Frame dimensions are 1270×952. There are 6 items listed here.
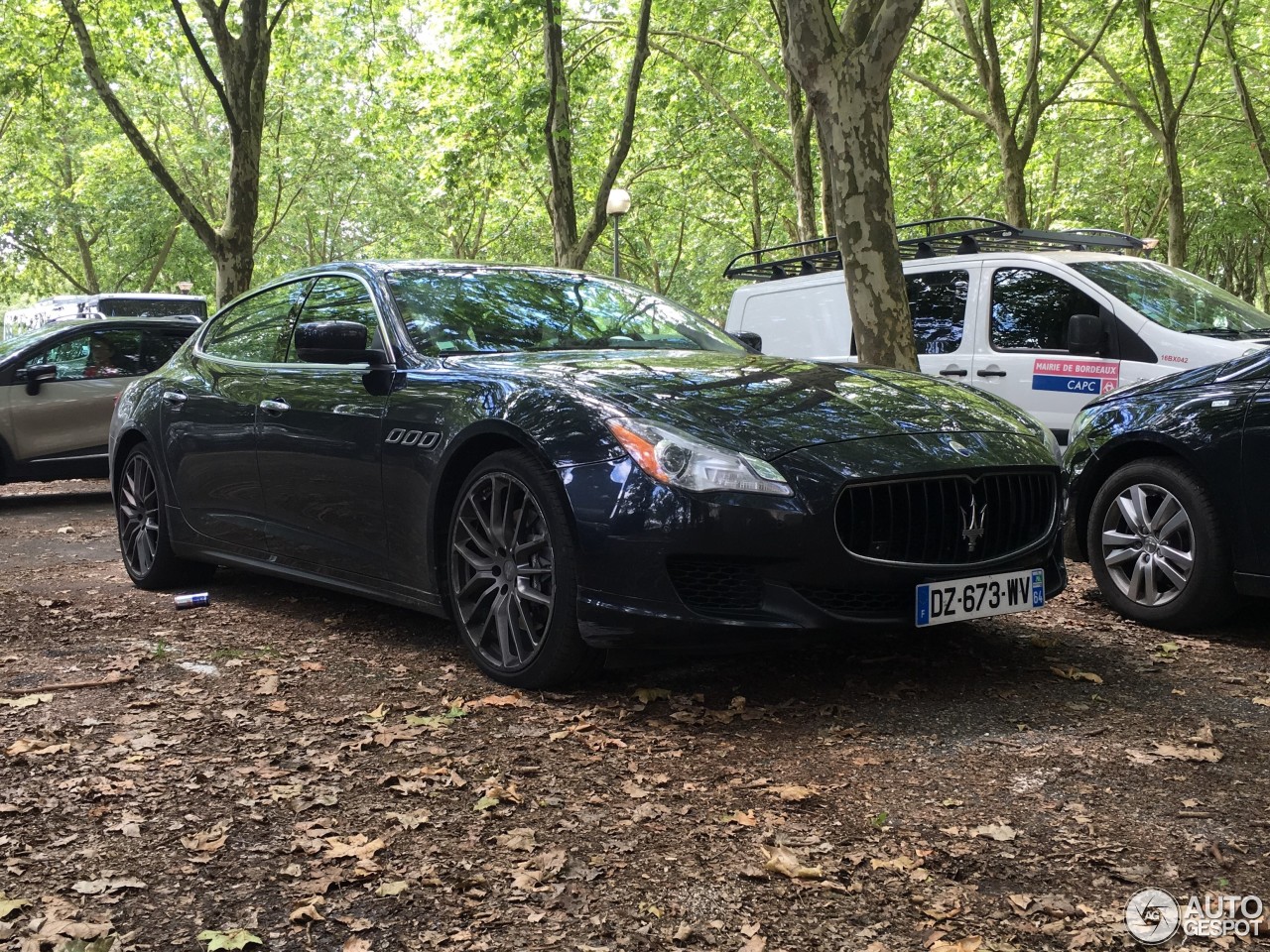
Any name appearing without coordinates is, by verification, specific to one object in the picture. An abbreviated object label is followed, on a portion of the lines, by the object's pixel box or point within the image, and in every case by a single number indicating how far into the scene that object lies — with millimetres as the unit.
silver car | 11781
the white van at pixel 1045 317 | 8930
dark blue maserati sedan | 4074
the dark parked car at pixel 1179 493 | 5164
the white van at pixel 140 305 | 20797
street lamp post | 20016
